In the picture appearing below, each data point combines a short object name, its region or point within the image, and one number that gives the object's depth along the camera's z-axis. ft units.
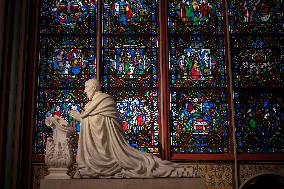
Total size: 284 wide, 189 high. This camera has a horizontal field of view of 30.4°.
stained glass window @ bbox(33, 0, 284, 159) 26.53
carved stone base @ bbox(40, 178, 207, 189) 18.90
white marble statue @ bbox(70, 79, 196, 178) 19.29
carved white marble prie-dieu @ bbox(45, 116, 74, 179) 19.60
